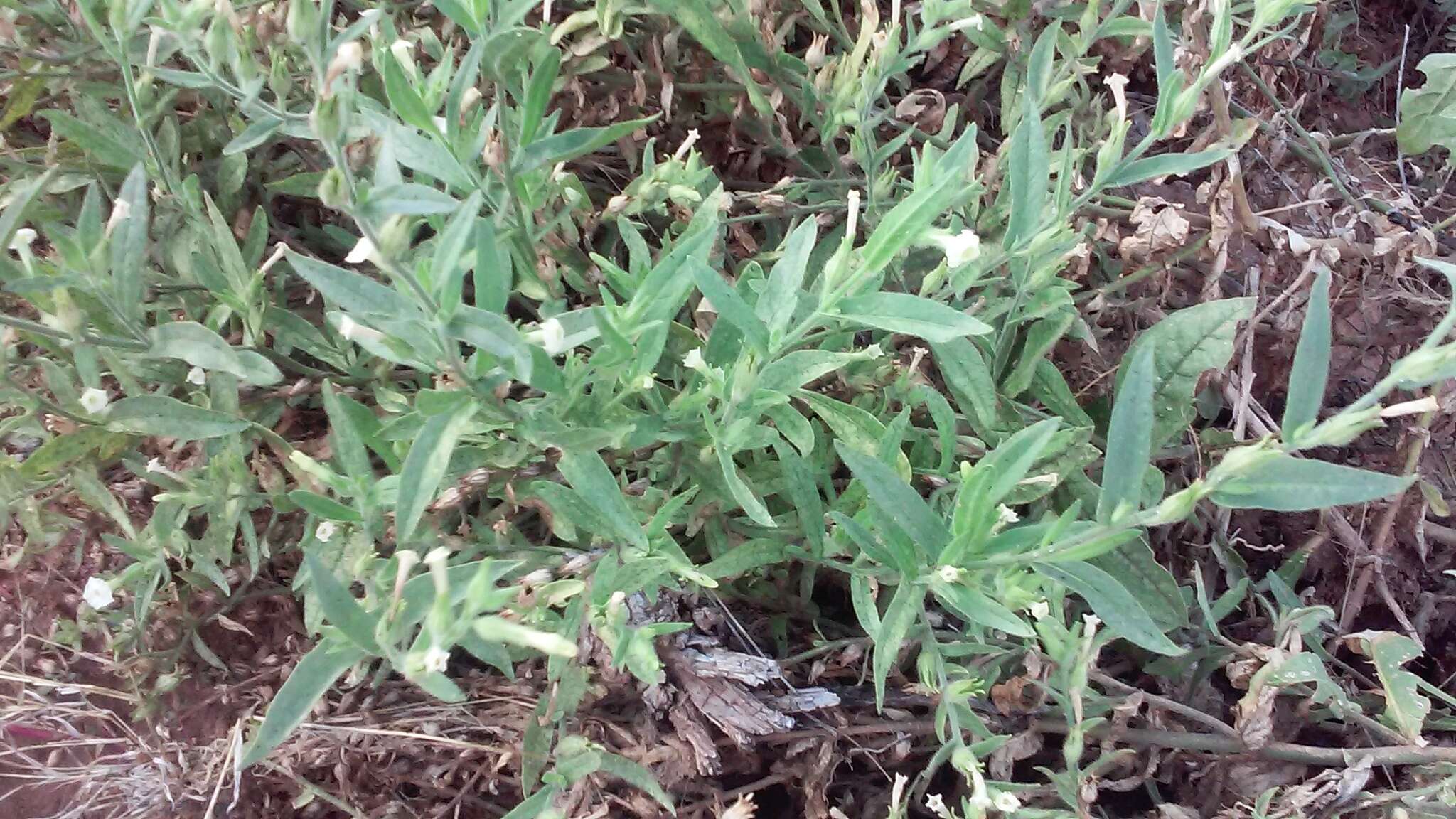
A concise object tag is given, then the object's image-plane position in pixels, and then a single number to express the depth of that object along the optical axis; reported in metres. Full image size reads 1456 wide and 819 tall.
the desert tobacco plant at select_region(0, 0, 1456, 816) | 0.42
